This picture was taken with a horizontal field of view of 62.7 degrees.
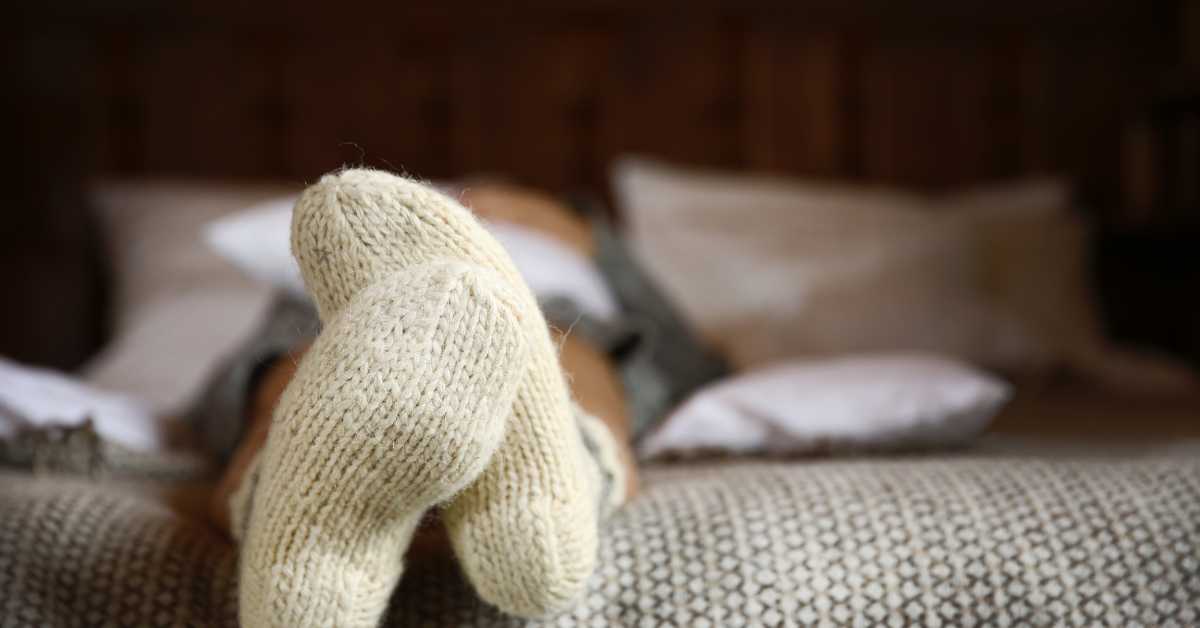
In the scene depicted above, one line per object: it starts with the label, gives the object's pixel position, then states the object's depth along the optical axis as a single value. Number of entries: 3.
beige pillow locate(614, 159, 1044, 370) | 1.32
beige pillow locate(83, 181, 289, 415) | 1.10
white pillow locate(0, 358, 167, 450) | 0.75
